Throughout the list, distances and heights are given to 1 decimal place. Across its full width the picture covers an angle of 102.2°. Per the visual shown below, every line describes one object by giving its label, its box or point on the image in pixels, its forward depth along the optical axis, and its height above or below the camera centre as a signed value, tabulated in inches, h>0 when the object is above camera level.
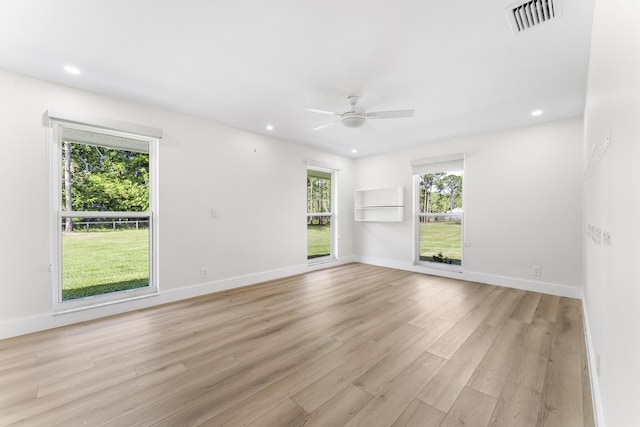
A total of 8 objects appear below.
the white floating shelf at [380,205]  214.1 +6.5
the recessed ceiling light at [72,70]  97.3 +54.7
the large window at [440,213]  189.5 -0.9
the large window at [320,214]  221.0 -1.8
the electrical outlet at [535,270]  153.2 -34.7
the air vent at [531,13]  66.9 +53.8
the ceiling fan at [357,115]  110.8 +43.0
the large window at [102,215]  113.0 -1.6
